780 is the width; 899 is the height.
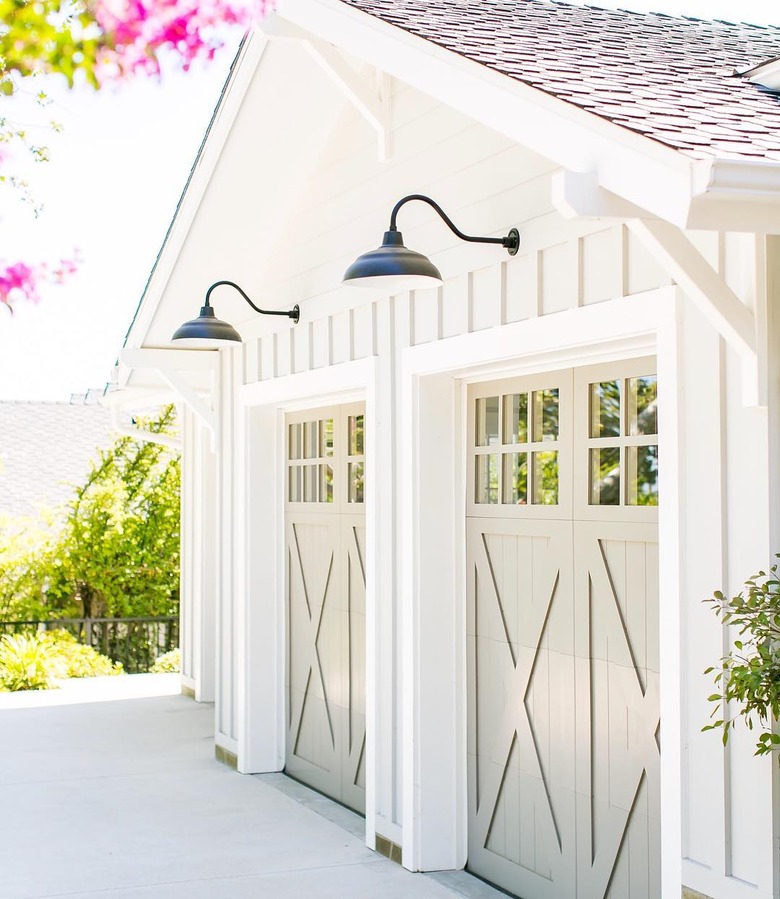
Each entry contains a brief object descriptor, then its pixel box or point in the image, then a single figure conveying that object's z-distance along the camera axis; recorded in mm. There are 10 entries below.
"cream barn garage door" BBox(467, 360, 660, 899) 4371
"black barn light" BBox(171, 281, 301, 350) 6672
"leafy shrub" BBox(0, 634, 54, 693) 11602
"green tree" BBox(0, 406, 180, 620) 15297
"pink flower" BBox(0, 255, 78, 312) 3008
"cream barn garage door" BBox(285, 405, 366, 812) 6652
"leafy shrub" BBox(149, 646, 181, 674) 14383
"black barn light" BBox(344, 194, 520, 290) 4352
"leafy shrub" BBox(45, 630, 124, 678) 12656
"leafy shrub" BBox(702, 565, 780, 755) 3104
